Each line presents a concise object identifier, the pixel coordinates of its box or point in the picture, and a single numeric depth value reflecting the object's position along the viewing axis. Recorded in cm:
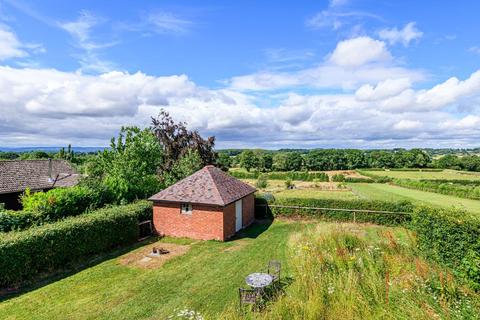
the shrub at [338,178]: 7078
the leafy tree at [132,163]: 2372
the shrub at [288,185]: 5825
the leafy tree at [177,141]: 3269
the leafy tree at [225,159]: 8850
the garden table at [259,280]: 846
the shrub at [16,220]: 1324
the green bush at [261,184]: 5768
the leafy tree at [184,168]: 2717
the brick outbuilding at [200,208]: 1717
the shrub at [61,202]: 1559
